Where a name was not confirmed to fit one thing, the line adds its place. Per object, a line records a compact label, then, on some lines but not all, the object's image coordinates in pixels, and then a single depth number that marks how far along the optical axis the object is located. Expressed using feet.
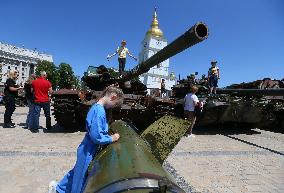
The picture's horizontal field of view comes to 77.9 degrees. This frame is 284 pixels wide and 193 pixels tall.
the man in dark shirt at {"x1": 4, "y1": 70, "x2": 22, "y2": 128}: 16.93
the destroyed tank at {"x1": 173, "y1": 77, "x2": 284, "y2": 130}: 18.08
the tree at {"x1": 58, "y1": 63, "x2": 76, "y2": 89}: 124.95
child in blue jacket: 5.06
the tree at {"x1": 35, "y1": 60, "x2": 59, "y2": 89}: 124.51
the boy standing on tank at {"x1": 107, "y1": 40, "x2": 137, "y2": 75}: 19.93
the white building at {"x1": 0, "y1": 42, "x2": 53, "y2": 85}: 161.43
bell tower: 134.67
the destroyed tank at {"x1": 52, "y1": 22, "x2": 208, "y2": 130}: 15.95
